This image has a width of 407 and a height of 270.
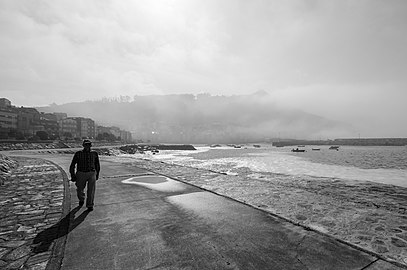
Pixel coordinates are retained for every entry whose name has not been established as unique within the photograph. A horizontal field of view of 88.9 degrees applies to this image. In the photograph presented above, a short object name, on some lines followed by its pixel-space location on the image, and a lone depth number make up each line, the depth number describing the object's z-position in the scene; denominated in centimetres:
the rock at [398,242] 394
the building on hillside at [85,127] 12912
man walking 594
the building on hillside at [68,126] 12238
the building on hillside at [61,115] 15550
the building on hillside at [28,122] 9023
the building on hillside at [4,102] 11856
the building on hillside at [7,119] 8125
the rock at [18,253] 338
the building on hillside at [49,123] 10370
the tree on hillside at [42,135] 7362
